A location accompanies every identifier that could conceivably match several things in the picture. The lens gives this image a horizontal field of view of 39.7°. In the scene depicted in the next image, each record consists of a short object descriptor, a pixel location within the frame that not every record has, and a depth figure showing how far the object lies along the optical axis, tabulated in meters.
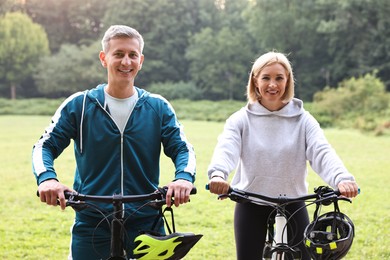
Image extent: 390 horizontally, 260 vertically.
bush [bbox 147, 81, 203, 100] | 48.28
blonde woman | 3.27
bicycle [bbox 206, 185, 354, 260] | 2.62
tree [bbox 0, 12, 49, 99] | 47.94
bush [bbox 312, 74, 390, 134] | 29.23
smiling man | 3.06
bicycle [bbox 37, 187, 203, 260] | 2.54
